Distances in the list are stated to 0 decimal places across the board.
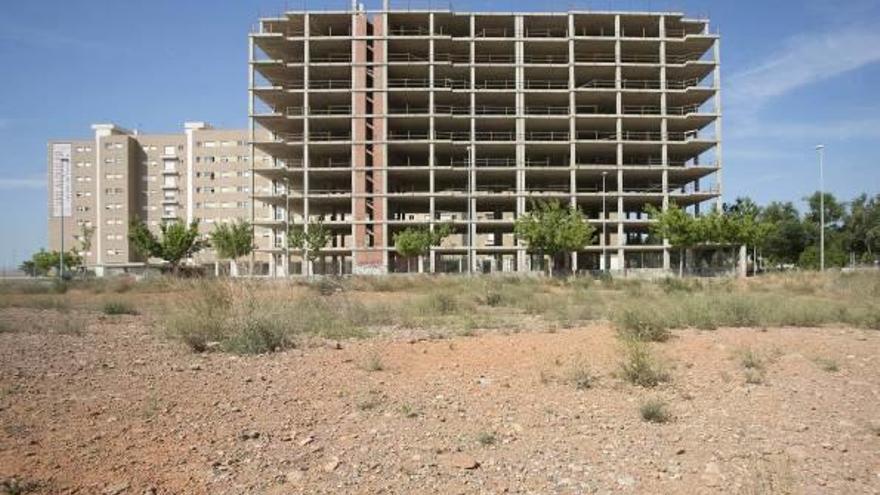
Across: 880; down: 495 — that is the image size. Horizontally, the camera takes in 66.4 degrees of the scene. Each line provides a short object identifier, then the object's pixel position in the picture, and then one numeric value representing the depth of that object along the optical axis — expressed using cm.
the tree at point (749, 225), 6291
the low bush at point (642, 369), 962
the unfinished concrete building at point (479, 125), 7319
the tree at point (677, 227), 6234
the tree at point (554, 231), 6022
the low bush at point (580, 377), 947
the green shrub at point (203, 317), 1252
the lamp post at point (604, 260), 7162
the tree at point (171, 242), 6338
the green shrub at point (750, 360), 1087
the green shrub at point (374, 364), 1062
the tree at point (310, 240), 6700
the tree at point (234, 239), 6182
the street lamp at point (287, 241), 6689
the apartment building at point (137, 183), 10762
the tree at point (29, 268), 10434
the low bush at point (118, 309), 2216
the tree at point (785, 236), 8569
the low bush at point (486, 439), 677
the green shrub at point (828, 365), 1091
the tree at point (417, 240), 6656
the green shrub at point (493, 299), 2610
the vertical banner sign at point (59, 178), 11304
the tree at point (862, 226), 8125
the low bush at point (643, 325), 1404
